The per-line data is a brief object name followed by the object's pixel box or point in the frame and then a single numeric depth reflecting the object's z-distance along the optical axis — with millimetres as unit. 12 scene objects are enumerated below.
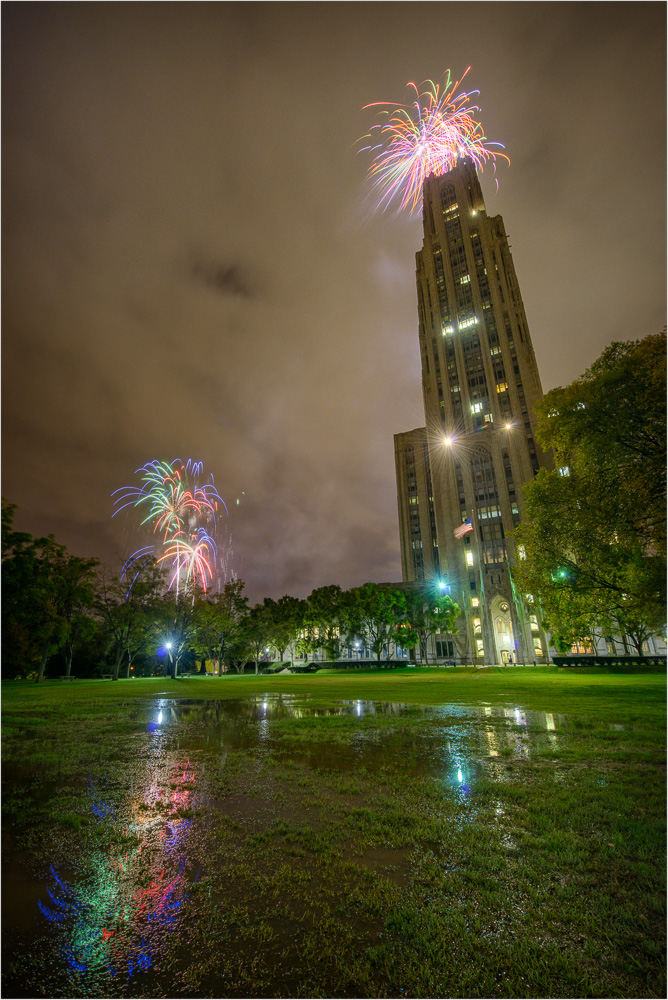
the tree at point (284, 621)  76312
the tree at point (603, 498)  15305
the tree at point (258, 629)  75875
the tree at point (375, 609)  63812
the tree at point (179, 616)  53125
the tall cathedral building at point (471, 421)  87188
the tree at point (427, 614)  67744
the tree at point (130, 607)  53000
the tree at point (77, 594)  50750
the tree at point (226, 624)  58031
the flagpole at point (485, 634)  61312
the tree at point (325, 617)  69125
